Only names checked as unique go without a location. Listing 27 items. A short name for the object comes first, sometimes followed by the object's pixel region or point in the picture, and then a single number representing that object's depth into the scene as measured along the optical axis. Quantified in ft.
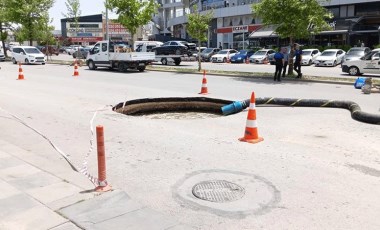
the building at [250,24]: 139.64
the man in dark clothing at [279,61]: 60.59
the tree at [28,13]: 134.00
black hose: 34.57
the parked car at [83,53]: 161.64
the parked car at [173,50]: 111.86
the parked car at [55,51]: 210.06
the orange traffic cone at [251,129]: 23.89
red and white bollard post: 15.64
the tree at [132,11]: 93.91
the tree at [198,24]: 85.40
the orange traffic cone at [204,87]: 45.91
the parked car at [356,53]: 95.29
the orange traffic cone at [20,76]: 66.42
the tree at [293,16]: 62.18
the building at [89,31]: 315.12
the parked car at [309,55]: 113.91
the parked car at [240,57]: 134.41
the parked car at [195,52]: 139.66
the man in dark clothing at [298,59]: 65.49
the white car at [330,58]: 107.76
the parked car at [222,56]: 134.82
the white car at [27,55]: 114.11
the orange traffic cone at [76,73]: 73.82
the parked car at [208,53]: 142.82
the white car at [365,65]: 72.00
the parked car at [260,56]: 125.59
